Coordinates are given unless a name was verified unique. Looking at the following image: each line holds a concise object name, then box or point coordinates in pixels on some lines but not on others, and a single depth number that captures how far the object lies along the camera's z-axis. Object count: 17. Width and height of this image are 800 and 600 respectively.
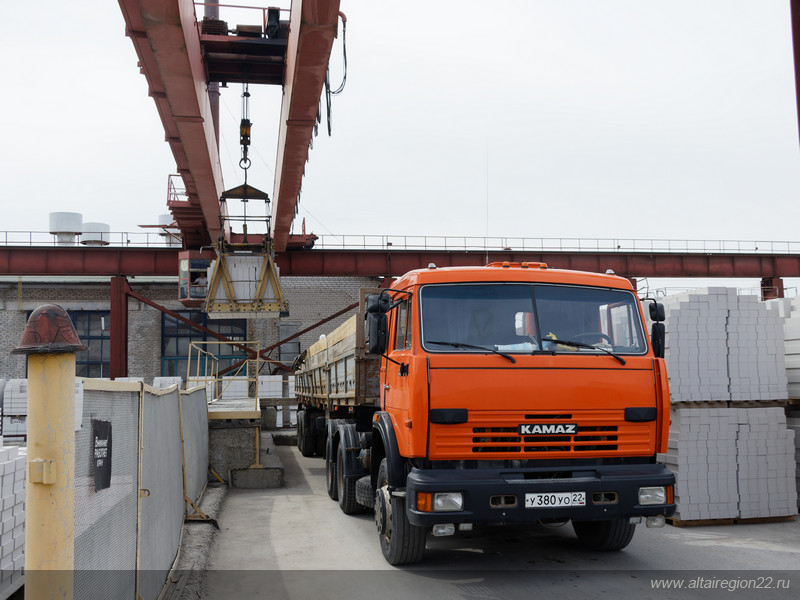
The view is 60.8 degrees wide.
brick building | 28.58
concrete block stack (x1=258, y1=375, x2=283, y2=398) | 24.22
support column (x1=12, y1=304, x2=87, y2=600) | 2.85
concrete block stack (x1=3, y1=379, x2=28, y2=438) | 11.12
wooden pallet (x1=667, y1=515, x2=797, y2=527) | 8.37
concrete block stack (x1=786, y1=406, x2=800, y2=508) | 9.08
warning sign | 3.57
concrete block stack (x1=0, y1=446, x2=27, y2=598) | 3.96
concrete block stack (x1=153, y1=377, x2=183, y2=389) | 22.72
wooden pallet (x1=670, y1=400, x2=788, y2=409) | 8.78
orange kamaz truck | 5.64
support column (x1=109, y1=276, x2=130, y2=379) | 23.02
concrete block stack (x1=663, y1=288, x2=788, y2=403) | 8.82
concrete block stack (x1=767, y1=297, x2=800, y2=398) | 9.26
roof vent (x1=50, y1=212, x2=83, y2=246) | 33.47
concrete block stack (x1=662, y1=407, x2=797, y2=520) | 8.36
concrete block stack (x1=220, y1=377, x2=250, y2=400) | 24.12
